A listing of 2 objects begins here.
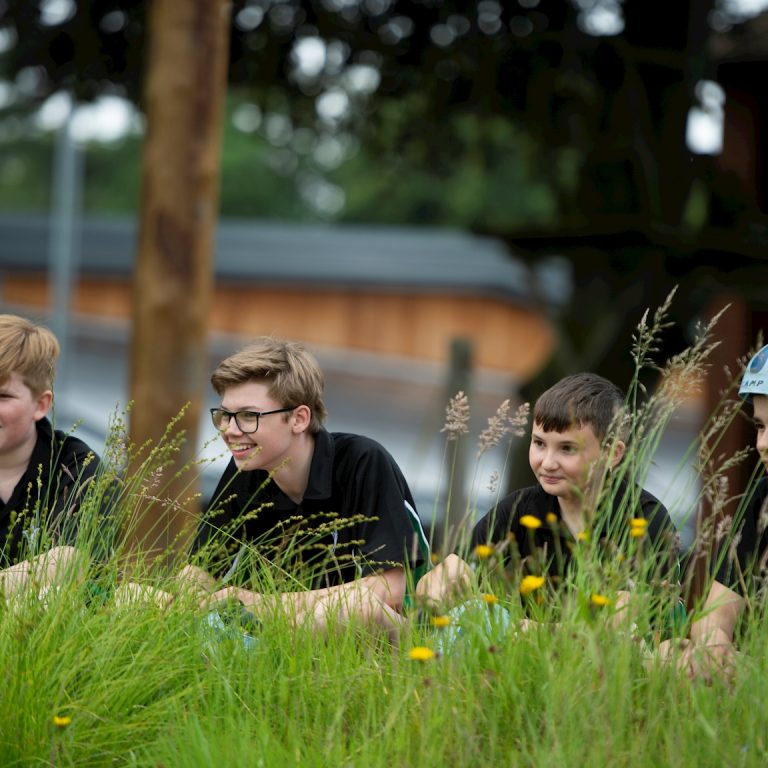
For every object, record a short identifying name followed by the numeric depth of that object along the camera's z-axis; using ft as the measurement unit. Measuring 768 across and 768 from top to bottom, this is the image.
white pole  114.93
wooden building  139.64
